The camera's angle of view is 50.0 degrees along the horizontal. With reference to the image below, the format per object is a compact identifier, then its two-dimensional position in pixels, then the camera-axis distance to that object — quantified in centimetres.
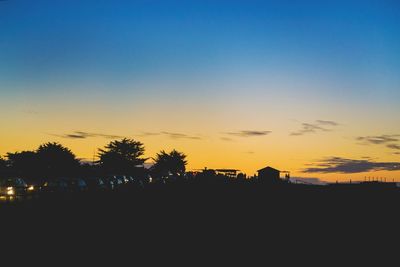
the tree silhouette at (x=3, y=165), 11143
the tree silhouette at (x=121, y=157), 13438
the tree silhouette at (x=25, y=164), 10581
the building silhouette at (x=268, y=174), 7791
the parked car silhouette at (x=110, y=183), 4819
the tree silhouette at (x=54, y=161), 10690
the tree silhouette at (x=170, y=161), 16488
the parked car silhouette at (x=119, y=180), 5269
